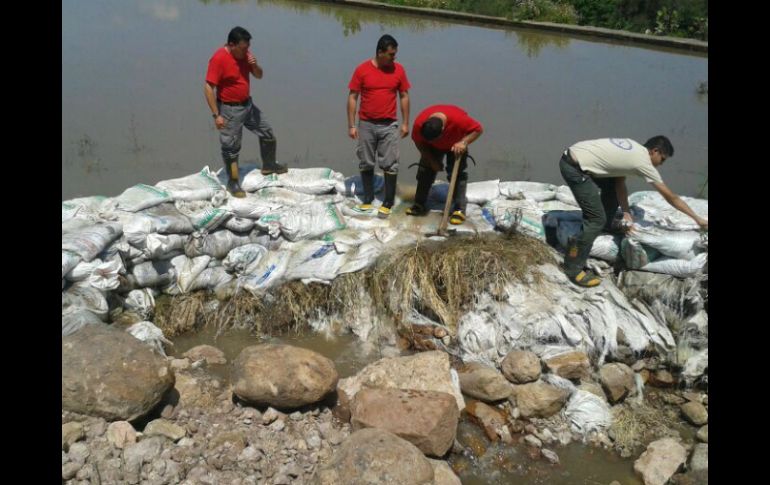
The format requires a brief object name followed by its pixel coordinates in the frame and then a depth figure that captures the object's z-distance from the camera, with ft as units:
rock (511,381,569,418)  10.34
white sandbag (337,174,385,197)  15.38
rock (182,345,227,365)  11.32
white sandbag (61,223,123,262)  11.19
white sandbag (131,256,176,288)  12.46
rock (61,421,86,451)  8.16
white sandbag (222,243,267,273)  13.15
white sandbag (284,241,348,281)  12.70
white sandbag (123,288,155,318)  12.27
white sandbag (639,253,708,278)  12.19
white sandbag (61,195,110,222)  12.57
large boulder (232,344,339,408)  9.44
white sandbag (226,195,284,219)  13.76
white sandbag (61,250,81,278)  10.80
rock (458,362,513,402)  10.53
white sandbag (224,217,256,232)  13.64
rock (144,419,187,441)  8.77
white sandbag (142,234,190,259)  12.41
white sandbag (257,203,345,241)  13.52
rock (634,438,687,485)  9.20
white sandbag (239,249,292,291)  12.67
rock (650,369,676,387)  11.52
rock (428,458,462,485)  8.36
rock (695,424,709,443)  10.13
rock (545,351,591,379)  11.04
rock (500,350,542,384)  10.89
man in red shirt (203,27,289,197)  13.51
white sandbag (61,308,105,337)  10.36
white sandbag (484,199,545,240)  13.67
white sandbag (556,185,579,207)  15.03
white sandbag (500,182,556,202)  15.19
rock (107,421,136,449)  8.36
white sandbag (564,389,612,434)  10.23
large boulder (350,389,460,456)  8.86
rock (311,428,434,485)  7.52
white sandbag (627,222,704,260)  12.42
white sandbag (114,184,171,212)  12.93
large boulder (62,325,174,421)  8.60
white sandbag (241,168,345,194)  14.94
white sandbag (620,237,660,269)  12.70
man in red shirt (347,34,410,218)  13.60
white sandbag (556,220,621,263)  13.00
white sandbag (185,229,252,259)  13.17
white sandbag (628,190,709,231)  13.09
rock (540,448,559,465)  9.64
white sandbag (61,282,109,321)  10.92
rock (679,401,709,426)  10.50
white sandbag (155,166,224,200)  13.87
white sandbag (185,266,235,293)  12.89
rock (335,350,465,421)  10.30
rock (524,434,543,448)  9.90
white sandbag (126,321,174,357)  11.18
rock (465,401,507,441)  9.96
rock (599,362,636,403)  10.85
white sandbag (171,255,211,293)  12.84
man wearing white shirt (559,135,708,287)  11.65
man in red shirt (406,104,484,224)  12.75
